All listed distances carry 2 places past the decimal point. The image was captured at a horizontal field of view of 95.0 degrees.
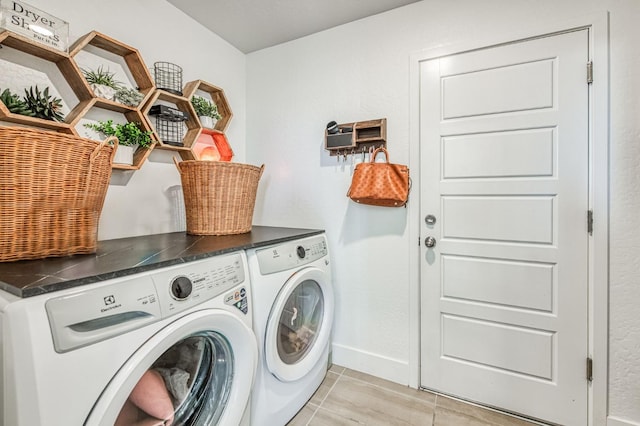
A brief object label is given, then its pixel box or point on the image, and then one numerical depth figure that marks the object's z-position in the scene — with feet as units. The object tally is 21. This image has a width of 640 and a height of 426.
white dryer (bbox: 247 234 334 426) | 4.15
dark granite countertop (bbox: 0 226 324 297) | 2.26
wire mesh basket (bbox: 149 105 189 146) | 5.59
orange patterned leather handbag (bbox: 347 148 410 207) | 5.61
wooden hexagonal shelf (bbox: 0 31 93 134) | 3.77
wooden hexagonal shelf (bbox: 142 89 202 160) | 5.47
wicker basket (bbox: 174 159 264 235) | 5.02
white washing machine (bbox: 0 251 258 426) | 2.01
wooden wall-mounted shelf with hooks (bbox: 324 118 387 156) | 6.05
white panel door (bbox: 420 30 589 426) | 4.75
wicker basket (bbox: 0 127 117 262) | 2.86
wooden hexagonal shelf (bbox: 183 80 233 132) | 6.73
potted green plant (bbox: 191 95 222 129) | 6.38
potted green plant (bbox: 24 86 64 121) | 4.05
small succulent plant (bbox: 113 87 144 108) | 4.97
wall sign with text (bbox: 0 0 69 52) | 3.70
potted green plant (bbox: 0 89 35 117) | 3.79
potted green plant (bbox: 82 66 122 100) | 4.64
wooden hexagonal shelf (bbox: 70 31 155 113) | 4.54
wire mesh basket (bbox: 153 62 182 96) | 5.71
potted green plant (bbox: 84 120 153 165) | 4.84
